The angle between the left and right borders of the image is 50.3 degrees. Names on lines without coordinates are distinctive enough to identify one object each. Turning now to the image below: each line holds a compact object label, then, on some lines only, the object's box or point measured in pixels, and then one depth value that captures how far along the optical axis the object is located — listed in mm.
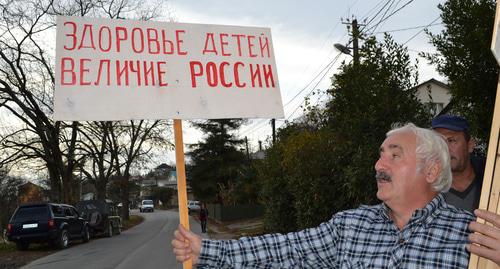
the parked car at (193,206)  58294
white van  82706
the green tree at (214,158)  51531
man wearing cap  3347
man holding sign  2158
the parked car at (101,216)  25641
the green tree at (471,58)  4809
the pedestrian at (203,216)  27016
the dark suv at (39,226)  18391
